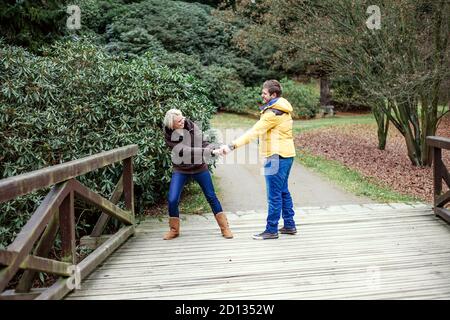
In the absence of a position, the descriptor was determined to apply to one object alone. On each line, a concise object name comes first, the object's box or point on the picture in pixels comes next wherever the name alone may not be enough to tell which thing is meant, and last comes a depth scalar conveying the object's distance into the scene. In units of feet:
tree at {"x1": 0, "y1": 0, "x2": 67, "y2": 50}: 39.91
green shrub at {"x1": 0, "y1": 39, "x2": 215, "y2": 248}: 23.95
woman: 19.44
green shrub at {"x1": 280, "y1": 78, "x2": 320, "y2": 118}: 78.59
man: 18.97
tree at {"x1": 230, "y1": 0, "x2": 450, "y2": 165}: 39.65
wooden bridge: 13.55
